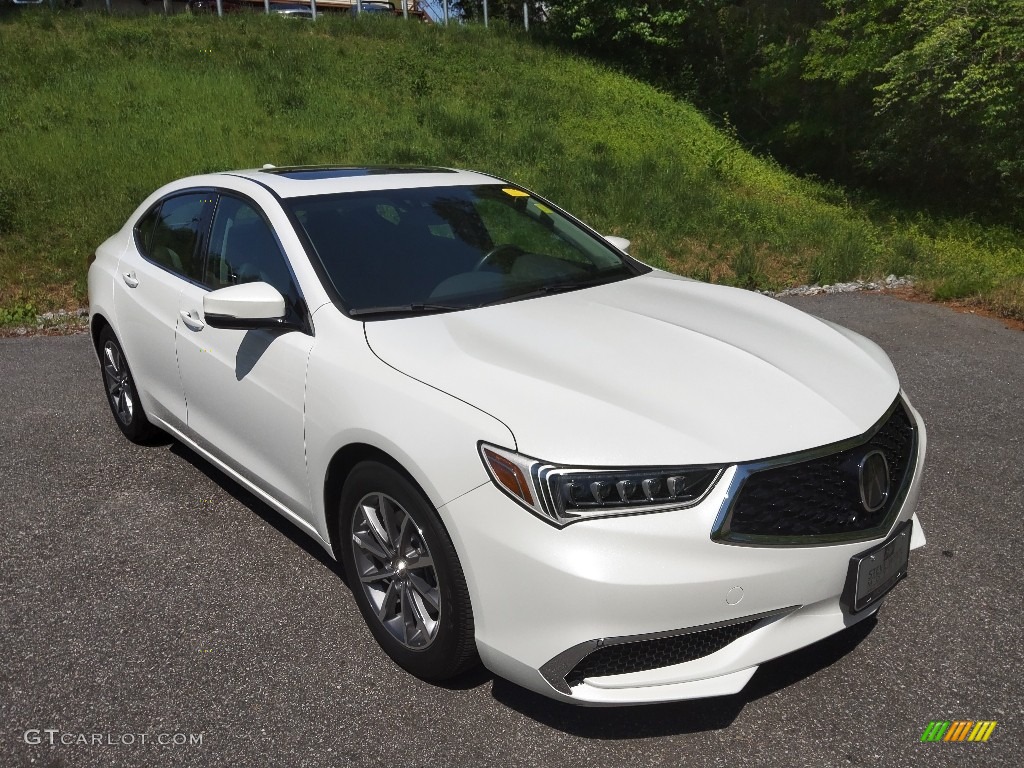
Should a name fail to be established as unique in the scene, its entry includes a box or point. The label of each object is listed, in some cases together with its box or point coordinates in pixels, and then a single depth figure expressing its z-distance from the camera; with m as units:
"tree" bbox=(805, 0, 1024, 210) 14.18
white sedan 2.32
